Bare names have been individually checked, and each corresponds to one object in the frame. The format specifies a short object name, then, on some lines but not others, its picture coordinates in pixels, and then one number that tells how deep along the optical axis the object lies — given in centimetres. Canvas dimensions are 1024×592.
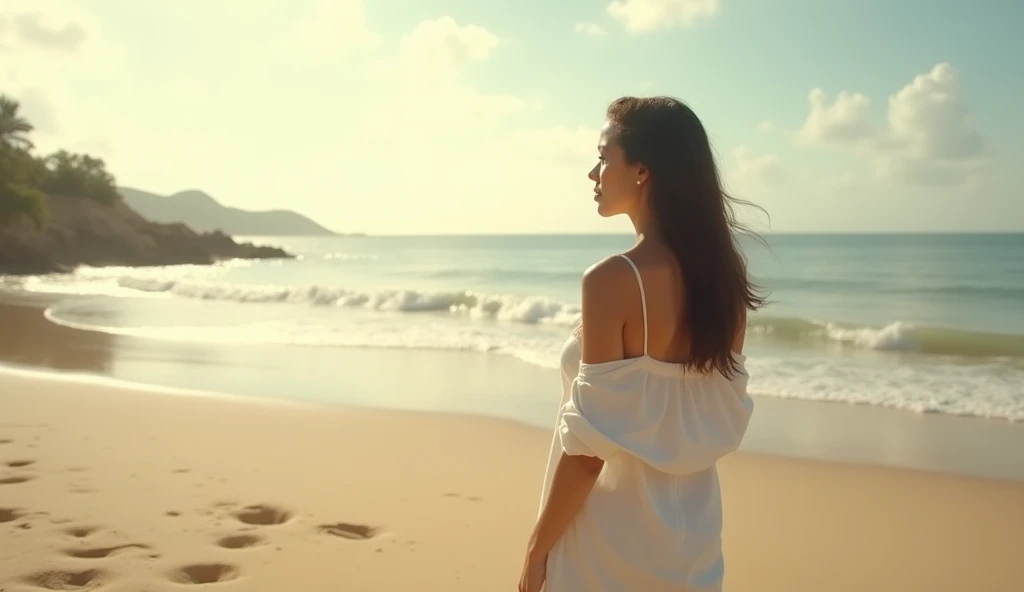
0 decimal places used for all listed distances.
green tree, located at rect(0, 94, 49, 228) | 3931
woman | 180
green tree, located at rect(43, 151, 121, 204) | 5459
